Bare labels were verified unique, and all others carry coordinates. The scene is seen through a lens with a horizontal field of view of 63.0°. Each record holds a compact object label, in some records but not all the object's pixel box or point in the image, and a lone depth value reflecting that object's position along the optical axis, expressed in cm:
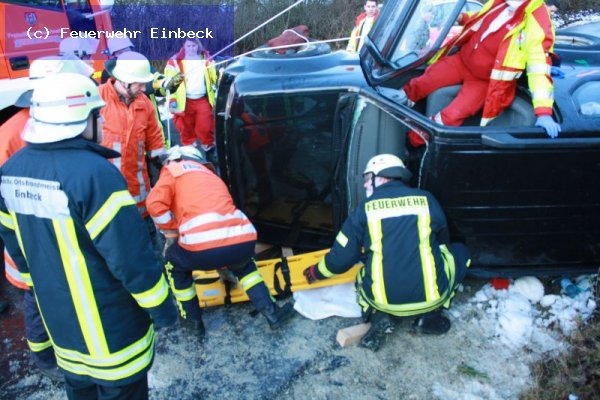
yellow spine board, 322
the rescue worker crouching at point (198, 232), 277
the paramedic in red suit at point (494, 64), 254
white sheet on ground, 313
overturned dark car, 257
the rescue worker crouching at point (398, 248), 261
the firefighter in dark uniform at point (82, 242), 169
